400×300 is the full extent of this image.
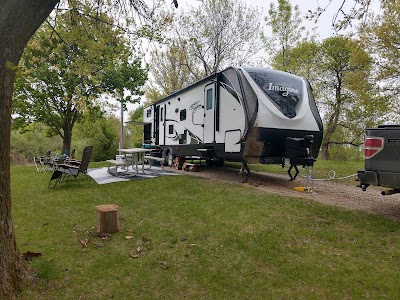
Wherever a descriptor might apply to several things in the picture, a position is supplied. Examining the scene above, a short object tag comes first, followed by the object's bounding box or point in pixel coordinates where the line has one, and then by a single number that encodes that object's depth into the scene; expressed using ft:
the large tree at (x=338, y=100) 66.69
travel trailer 24.17
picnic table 32.78
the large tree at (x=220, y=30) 67.72
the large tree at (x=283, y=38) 69.10
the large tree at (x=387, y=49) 47.37
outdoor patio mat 30.29
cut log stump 14.69
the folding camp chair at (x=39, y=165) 41.81
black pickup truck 14.40
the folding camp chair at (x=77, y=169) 26.48
